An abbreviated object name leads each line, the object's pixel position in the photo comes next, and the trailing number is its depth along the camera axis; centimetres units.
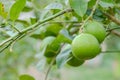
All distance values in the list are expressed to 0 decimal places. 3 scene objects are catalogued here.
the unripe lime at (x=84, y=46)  96
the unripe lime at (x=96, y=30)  99
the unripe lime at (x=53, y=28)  128
